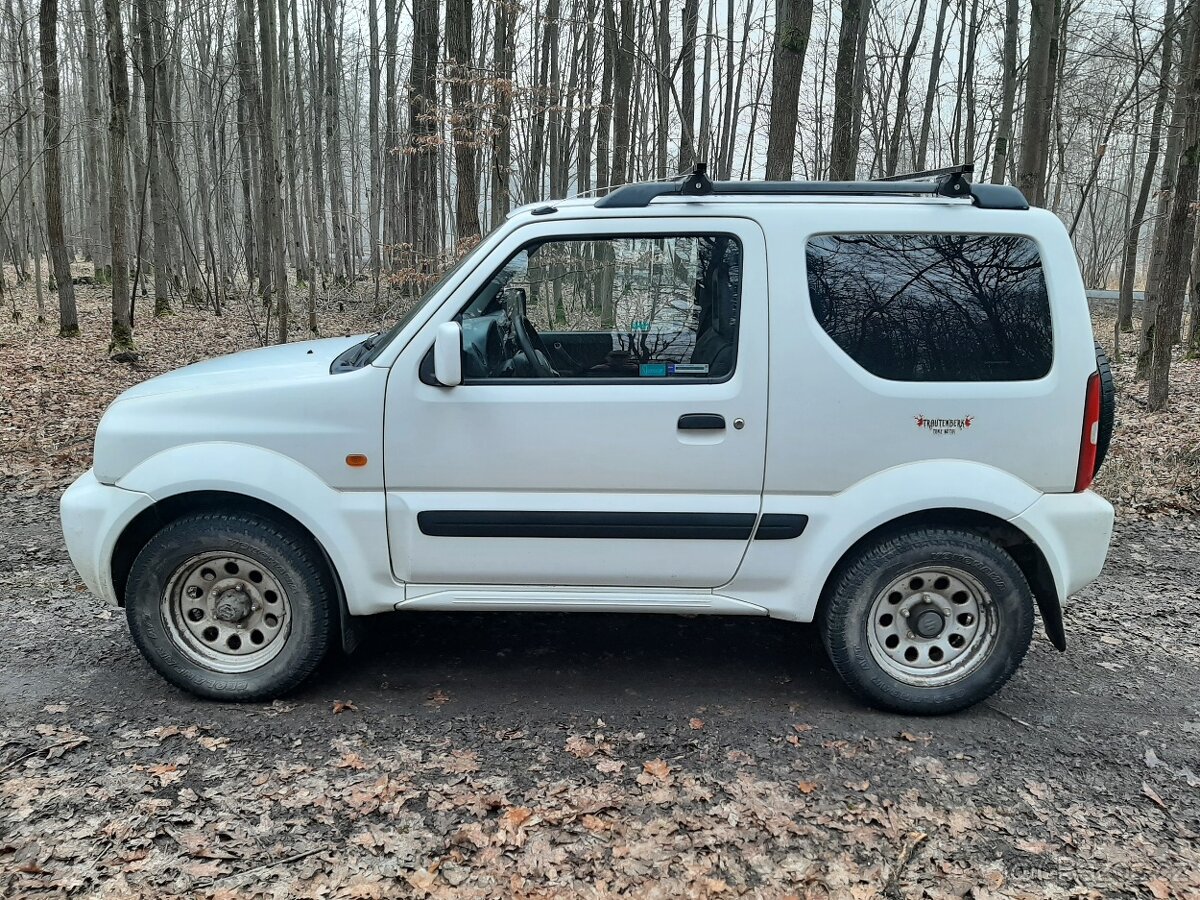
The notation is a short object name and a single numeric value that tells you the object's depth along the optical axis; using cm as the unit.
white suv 364
